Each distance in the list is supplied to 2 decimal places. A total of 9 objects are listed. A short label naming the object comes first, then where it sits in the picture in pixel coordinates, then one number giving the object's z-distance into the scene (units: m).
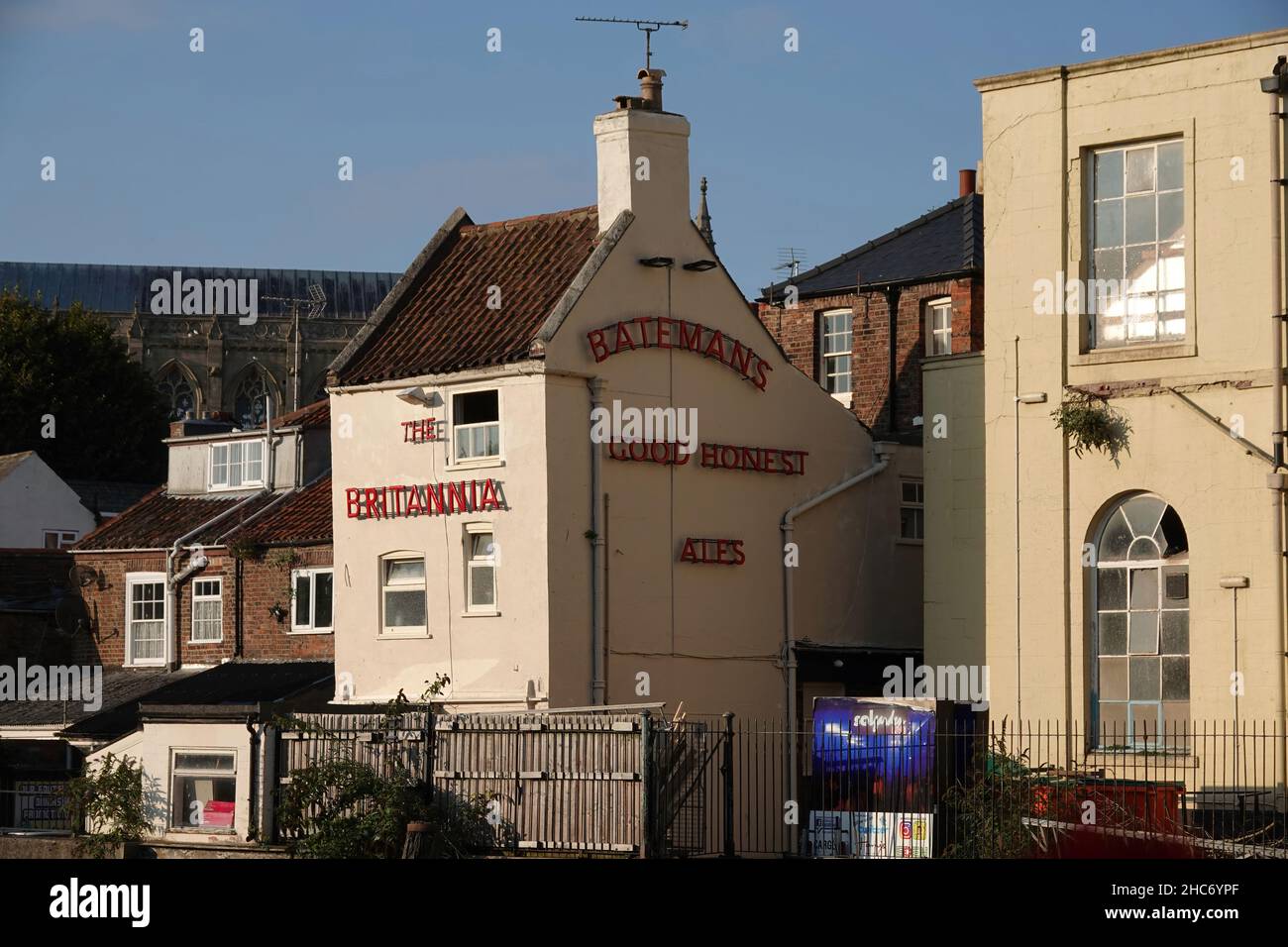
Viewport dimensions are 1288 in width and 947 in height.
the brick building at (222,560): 42.88
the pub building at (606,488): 34.22
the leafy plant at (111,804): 31.59
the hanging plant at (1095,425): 25.56
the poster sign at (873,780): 27.00
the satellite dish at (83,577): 47.16
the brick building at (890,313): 40.94
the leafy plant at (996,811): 22.64
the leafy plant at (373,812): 27.05
